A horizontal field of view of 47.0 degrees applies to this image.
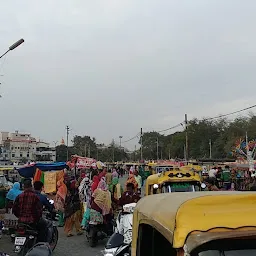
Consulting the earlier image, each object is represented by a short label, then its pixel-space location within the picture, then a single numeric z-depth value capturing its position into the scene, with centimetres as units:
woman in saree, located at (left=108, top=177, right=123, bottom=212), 763
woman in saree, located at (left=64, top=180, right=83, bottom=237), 793
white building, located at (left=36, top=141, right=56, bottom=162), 6850
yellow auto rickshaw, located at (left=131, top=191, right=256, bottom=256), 143
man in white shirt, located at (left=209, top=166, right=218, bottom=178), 1491
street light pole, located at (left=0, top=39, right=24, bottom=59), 1037
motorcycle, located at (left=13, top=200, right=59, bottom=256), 513
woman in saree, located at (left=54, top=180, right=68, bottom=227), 836
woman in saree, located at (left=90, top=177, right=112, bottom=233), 674
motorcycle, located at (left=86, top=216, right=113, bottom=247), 678
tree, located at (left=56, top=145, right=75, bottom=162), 7017
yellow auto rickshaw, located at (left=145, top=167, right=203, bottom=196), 651
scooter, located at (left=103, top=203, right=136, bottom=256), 358
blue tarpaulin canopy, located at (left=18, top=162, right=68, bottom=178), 1092
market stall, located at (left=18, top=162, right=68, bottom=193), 979
